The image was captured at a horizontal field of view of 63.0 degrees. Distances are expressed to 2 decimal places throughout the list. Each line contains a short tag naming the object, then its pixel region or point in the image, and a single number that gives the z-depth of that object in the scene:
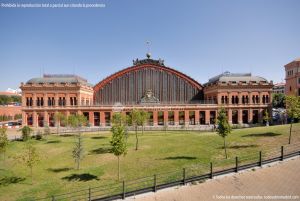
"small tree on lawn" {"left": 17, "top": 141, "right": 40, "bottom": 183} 25.23
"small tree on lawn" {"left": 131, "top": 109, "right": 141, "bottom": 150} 42.12
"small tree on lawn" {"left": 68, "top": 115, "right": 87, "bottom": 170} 49.51
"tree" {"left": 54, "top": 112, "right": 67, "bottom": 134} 54.28
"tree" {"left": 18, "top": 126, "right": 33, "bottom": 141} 45.59
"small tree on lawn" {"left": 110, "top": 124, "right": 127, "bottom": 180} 24.78
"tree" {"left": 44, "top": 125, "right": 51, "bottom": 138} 52.13
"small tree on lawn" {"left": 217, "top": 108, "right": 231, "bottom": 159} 28.75
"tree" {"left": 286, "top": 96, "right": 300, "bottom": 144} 32.55
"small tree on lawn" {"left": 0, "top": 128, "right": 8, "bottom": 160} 29.69
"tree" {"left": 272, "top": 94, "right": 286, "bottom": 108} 111.29
